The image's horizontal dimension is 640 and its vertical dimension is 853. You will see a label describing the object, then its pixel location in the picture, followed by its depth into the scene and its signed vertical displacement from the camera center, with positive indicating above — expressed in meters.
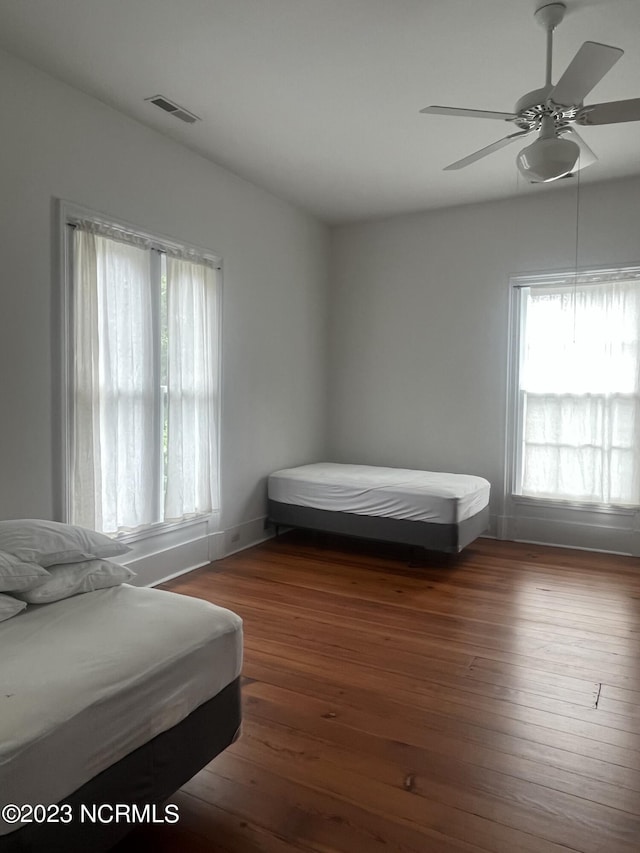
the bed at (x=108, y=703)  1.32 -0.81
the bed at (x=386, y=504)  4.32 -0.85
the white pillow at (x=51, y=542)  2.19 -0.58
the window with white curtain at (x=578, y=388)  4.68 +0.11
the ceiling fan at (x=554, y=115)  2.43 +1.32
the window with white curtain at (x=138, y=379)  3.30 +0.13
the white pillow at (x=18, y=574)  1.98 -0.63
